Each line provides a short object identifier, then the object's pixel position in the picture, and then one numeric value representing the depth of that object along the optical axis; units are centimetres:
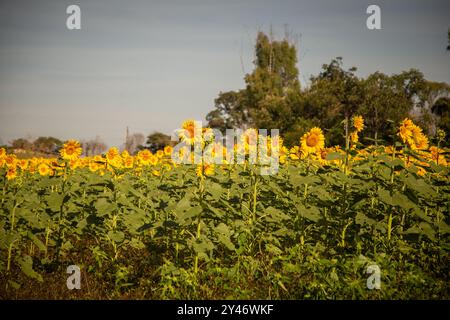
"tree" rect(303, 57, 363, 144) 2994
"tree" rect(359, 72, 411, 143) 2924
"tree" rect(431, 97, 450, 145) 2220
